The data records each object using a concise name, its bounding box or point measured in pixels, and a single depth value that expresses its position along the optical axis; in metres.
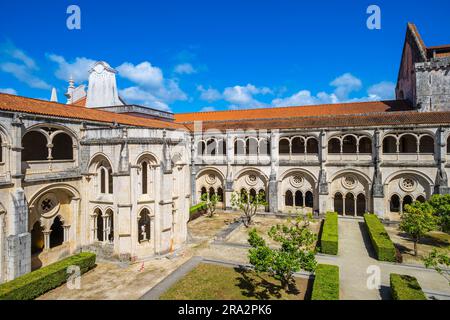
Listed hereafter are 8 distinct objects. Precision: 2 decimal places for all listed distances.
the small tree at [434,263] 12.47
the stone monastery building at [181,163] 19.20
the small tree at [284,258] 13.37
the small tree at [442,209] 20.78
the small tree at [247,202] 29.31
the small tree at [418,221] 19.89
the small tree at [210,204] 32.71
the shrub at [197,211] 31.98
